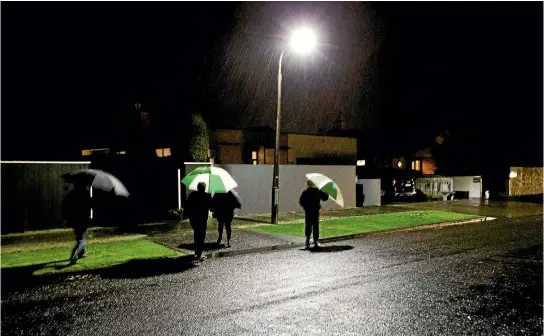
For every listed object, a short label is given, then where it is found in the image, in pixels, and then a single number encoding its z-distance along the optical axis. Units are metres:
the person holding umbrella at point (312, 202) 10.73
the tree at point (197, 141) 19.61
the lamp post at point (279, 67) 13.62
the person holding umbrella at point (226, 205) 10.89
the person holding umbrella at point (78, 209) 8.85
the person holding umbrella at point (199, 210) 9.26
